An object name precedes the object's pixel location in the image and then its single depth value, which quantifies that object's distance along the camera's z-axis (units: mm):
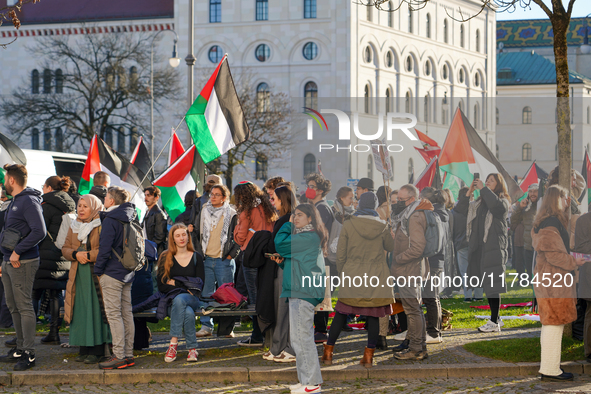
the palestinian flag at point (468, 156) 10484
